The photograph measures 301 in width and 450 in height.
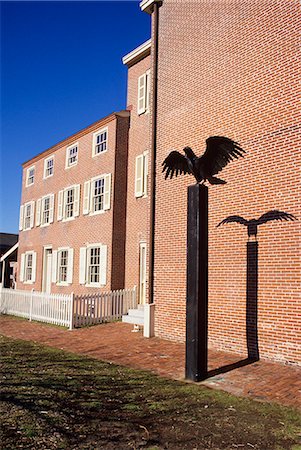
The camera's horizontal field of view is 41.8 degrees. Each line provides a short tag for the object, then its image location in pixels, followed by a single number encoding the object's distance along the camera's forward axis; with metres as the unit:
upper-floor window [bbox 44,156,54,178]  21.27
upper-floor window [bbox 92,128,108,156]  16.78
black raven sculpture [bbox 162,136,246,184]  6.59
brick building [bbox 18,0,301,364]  7.81
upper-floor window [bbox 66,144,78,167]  19.00
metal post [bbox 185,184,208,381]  6.44
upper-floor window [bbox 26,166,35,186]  23.70
